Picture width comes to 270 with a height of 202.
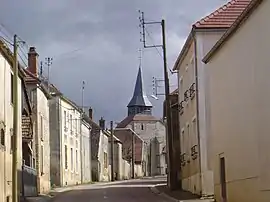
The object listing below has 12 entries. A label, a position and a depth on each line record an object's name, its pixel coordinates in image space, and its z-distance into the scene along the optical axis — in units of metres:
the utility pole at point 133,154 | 107.00
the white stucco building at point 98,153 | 76.94
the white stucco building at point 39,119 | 42.19
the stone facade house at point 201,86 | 34.12
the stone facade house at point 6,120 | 28.28
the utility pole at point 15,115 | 26.75
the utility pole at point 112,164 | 89.27
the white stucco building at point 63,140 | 55.44
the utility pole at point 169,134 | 40.62
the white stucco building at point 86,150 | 69.56
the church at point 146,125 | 124.25
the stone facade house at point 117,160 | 92.75
